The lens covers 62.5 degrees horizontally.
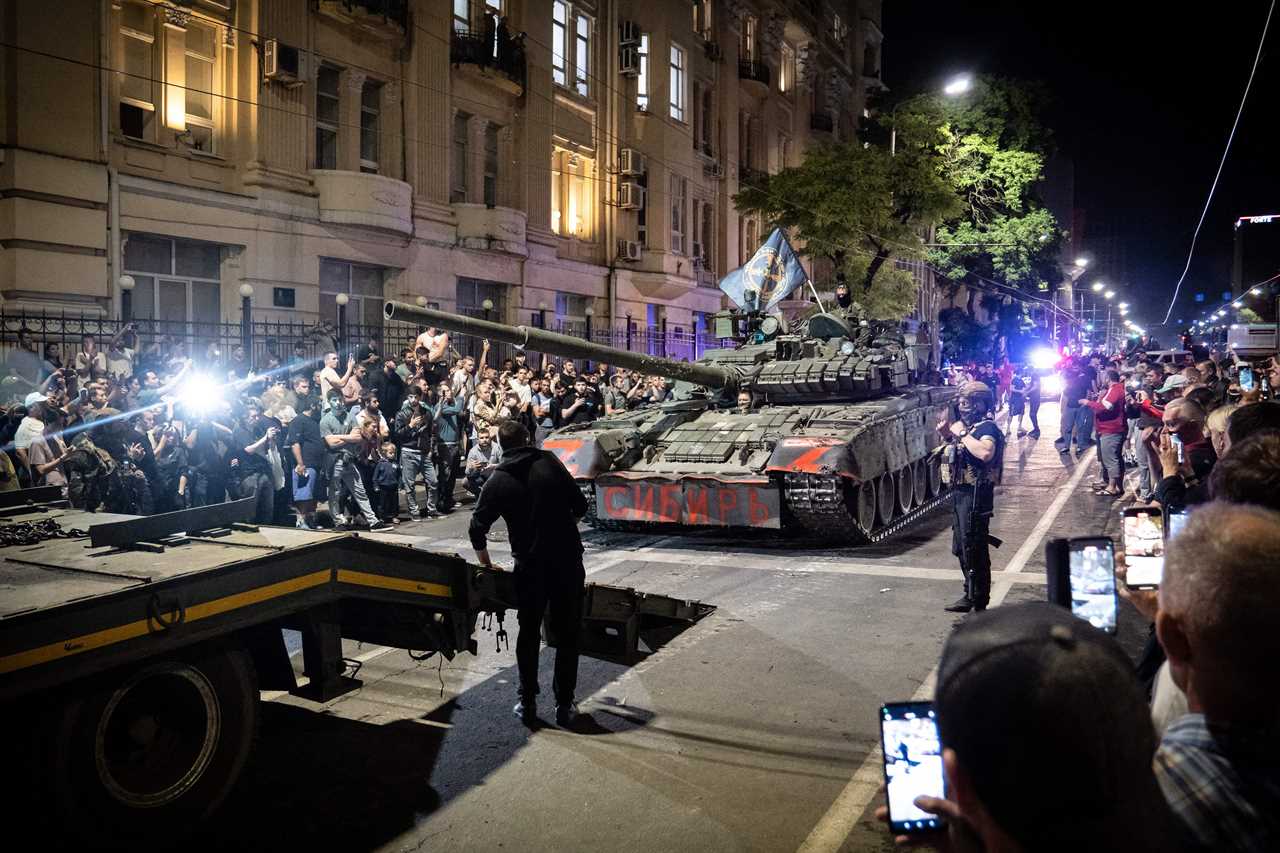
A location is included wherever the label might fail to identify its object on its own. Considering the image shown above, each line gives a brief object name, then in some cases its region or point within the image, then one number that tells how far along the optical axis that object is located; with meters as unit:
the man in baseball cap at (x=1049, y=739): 1.59
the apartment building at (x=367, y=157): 15.65
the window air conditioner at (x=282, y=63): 18.47
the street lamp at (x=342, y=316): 17.89
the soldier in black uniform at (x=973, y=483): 8.37
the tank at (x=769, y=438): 11.05
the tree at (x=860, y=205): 29.94
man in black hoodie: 6.11
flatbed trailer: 4.02
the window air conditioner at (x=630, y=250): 29.20
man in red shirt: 14.80
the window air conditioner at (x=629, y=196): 28.91
